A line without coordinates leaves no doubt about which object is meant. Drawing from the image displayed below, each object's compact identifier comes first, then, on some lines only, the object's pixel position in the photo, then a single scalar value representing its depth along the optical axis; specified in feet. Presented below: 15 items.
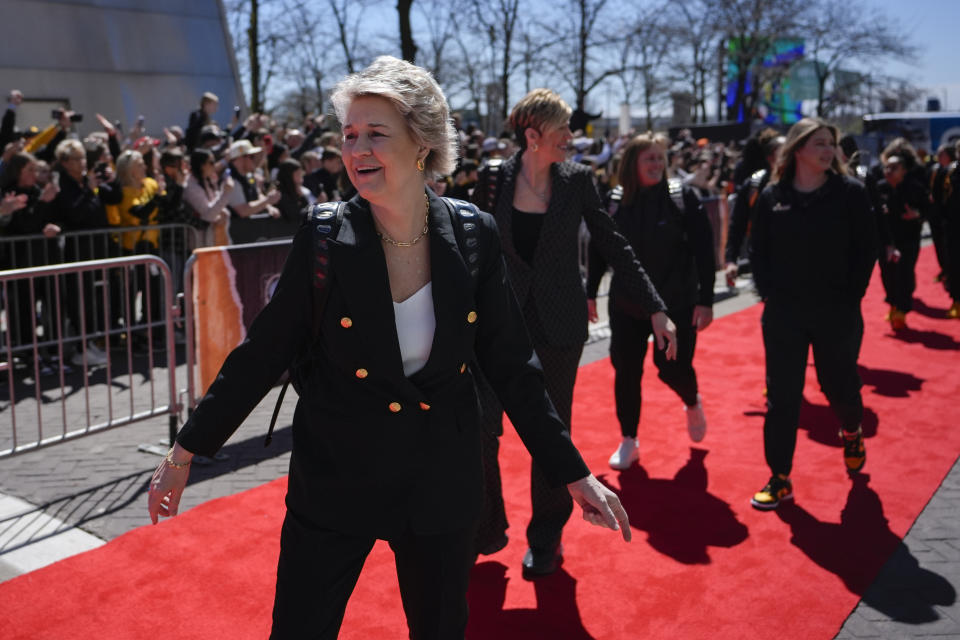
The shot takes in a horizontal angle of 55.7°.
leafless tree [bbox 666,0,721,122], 106.63
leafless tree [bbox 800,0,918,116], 109.60
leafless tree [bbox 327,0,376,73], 107.55
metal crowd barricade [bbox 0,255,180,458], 18.66
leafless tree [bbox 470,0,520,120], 97.55
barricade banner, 19.80
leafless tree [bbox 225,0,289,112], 84.12
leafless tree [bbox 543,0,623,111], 99.50
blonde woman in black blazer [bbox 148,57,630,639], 7.44
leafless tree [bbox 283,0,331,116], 106.01
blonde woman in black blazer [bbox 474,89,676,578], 13.20
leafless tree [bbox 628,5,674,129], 105.09
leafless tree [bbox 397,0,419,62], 61.41
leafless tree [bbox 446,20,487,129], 115.71
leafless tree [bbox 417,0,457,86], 112.37
